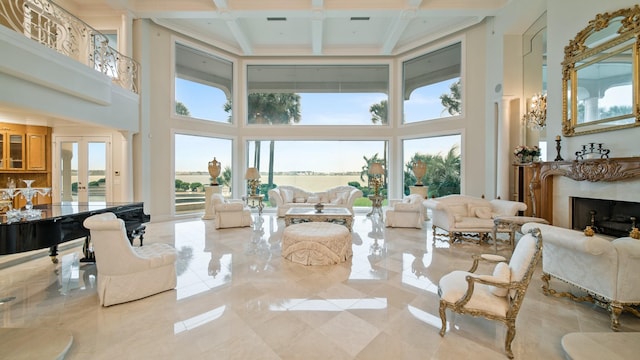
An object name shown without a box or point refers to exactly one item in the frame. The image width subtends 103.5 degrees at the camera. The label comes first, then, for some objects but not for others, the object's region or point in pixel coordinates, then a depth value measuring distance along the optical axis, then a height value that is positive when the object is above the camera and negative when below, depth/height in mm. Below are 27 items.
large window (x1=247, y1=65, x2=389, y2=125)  9141 +3046
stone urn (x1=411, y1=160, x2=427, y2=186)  7754 +238
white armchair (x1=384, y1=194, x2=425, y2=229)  6288 -911
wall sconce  5371 +1431
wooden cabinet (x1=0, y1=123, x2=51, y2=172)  6059 +755
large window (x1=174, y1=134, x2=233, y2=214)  7902 +359
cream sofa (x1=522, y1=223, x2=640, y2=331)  2330 -888
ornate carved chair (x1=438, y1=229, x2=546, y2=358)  2020 -994
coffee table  5365 -815
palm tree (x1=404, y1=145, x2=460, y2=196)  7863 +157
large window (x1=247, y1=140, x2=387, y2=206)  9266 +616
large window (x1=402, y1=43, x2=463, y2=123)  7824 +3053
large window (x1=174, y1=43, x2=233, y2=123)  7926 +3092
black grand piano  2686 -591
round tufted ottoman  3857 -1064
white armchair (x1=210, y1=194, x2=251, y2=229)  6254 -881
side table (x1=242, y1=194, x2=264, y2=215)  7785 -624
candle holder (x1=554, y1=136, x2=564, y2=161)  4508 +534
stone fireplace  3496 -177
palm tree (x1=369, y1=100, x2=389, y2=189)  9102 +2376
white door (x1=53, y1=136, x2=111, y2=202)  6430 +235
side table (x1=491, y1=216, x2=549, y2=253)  4344 -787
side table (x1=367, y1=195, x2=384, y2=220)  7688 -791
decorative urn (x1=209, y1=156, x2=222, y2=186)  7844 +247
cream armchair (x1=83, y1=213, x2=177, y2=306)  2627 -974
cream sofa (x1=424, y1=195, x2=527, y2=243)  4941 -735
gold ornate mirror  3482 +1580
